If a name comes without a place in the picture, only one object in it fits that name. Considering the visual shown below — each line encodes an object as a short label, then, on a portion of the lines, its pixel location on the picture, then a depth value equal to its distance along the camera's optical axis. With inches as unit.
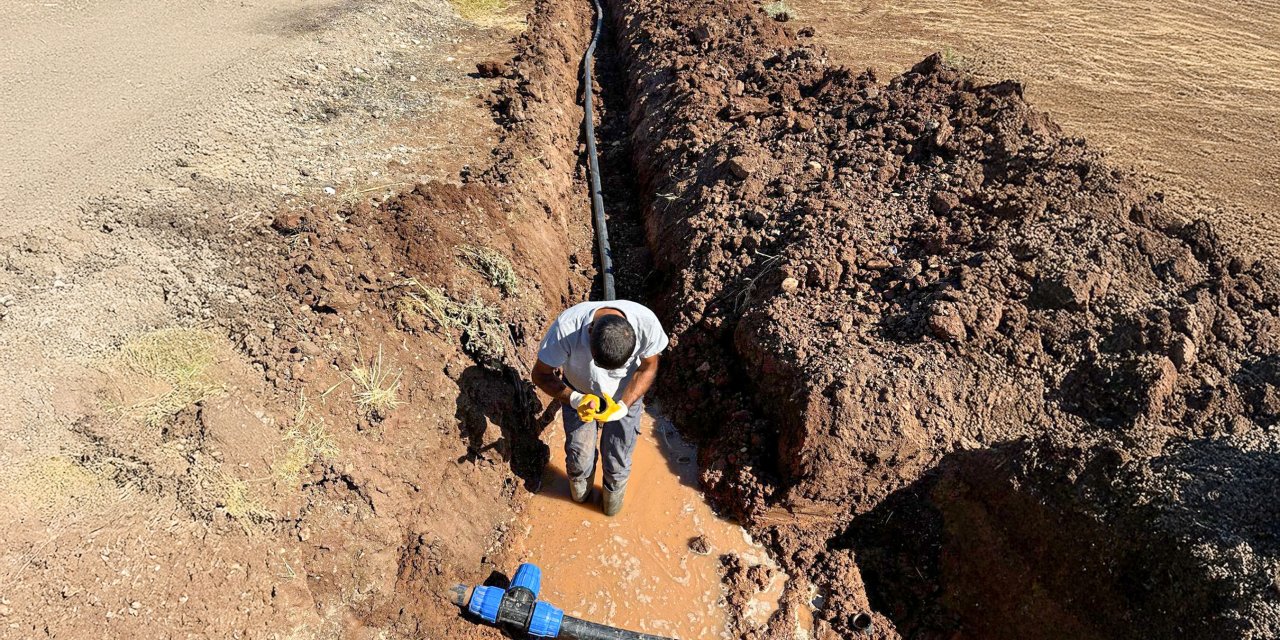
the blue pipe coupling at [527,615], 142.6
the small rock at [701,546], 174.9
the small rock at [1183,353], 158.7
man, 135.9
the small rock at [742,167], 232.5
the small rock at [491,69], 300.4
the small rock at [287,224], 186.4
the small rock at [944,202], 208.7
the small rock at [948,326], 172.7
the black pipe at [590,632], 143.6
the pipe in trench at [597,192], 226.2
